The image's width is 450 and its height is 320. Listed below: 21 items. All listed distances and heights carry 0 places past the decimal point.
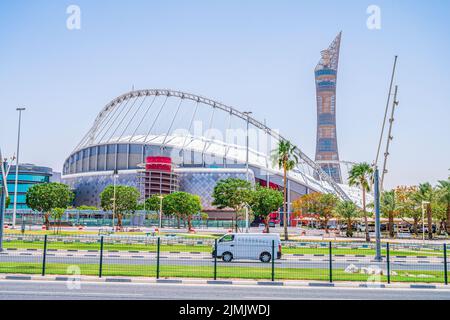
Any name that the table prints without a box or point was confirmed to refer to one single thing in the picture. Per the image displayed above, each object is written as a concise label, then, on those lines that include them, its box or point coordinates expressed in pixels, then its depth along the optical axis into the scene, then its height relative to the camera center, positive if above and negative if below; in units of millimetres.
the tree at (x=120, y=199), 102438 +3037
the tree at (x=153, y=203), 114388 +2649
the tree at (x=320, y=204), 100431 +2705
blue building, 187875 +12390
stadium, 154750 +15991
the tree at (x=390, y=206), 78062 +1980
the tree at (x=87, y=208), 138500 +1509
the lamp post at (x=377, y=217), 34250 +100
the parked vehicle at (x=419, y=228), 97438 -1878
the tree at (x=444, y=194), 75000 +3780
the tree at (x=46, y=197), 100250 +3158
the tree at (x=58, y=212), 82625 +166
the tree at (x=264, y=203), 84875 +2371
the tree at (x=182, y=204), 97625 +2140
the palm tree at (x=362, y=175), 74125 +6396
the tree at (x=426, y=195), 74112 +3648
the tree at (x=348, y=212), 81938 +1010
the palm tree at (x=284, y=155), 72250 +8893
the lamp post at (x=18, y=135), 77312 +11773
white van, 32875 -2109
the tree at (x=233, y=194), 83188 +3659
